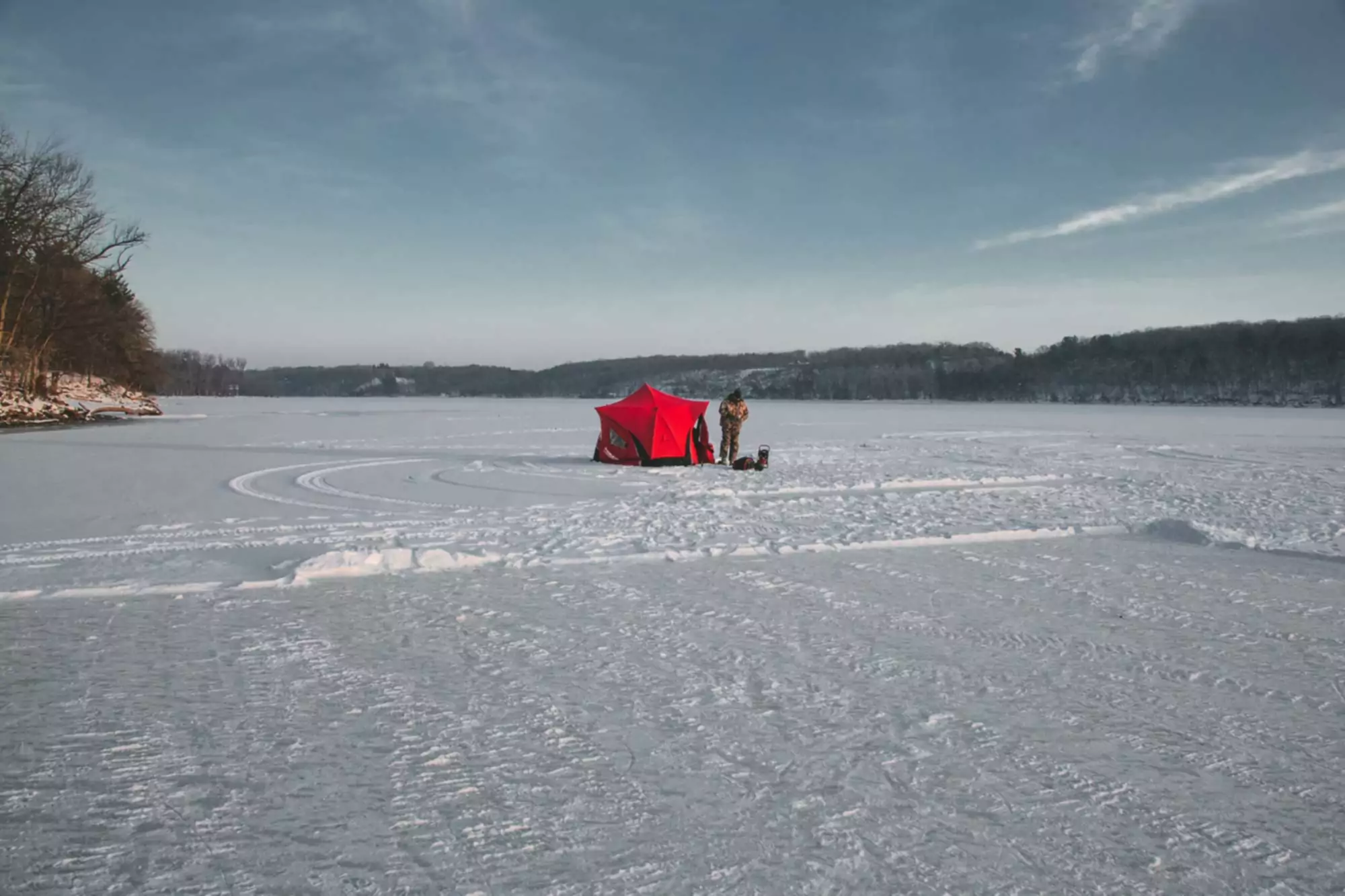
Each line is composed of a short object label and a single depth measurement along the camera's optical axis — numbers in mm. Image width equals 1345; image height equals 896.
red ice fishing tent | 15102
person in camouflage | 14922
